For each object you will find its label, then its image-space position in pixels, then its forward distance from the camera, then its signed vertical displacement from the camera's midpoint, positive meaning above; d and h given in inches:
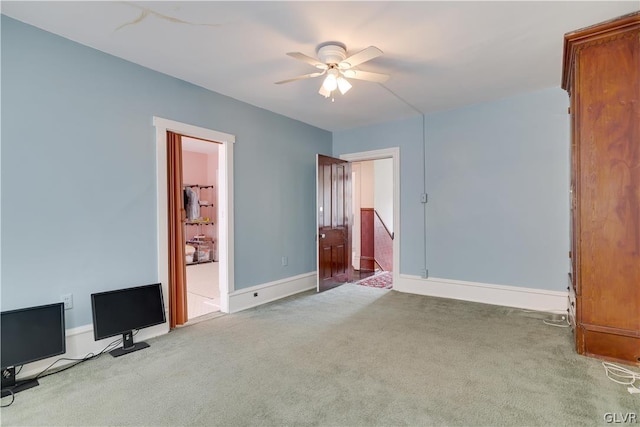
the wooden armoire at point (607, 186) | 94.0 +6.0
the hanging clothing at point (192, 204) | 285.3 +7.1
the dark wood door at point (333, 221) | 189.9 -6.8
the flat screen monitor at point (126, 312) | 105.2 -34.4
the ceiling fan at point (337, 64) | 97.9 +47.2
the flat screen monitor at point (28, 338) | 85.5 -34.6
